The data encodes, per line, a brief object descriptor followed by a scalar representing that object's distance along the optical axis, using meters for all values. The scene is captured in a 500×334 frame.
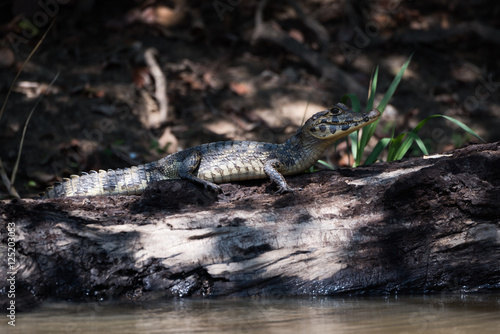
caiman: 9.73
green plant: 10.74
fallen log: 7.15
